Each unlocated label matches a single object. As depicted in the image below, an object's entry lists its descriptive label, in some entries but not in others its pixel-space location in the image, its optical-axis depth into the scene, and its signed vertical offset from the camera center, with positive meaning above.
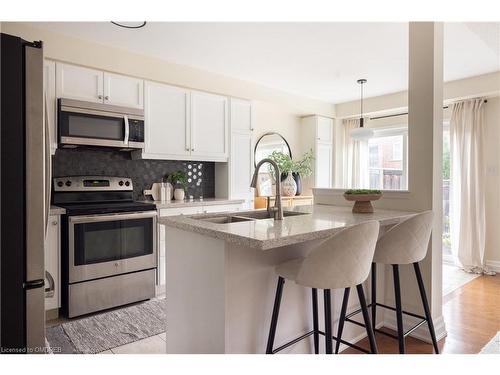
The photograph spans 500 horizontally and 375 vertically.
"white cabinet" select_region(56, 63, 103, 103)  3.03 +0.87
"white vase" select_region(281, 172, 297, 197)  5.16 -0.08
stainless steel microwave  3.03 +0.51
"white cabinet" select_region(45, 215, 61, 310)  2.84 -0.61
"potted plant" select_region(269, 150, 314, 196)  5.09 +0.18
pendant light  4.35 +0.60
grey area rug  2.47 -1.15
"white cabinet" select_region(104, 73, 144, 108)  3.29 +0.87
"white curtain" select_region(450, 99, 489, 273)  4.31 -0.02
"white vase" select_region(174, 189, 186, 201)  3.92 -0.14
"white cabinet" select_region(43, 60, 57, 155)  2.95 +0.74
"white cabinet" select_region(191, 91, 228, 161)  3.90 +0.63
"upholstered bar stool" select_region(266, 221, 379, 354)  1.58 -0.37
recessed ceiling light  2.74 +1.23
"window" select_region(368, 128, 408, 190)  5.41 +0.36
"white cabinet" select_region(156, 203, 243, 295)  3.47 -0.62
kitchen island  1.66 -0.51
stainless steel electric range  2.91 -0.56
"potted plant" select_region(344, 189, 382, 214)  2.45 -0.11
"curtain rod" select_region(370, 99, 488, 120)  5.32 +1.03
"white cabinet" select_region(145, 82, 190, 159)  3.56 +0.63
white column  2.51 +0.28
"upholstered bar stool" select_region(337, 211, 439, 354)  2.09 -0.38
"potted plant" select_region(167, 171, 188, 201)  3.93 -0.01
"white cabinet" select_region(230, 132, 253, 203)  4.26 +0.20
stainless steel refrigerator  1.28 -0.06
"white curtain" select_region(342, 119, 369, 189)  5.71 +0.34
